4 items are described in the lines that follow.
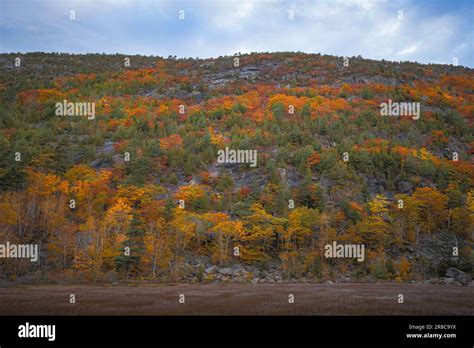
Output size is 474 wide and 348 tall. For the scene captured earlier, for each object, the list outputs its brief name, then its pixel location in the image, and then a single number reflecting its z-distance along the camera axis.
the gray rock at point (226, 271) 42.50
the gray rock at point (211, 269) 42.56
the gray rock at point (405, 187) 59.08
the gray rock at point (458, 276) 36.51
